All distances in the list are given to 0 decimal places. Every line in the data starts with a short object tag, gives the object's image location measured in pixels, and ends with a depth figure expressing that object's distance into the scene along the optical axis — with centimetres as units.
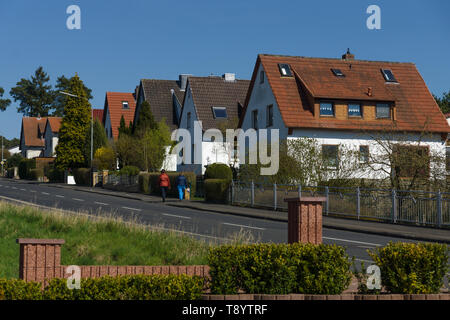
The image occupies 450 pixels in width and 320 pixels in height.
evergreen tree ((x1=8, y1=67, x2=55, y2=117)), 11013
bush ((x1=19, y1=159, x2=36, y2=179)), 7450
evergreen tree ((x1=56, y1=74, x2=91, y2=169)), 6095
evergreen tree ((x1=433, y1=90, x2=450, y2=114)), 8452
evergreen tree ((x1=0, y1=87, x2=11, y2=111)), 10625
